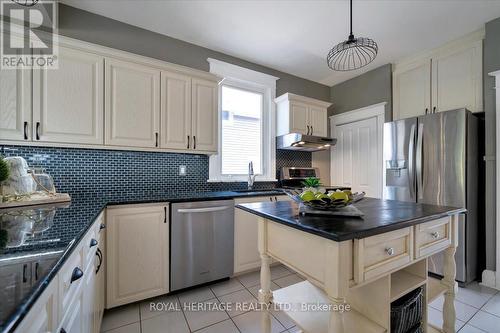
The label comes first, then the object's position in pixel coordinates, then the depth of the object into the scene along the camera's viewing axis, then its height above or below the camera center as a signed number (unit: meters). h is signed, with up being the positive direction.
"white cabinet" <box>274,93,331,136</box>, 3.21 +0.80
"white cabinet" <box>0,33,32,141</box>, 1.62 +0.47
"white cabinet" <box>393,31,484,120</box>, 2.48 +1.11
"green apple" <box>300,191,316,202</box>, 1.13 -0.15
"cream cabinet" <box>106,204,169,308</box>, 1.78 -0.75
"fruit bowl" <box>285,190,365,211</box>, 1.12 -0.17
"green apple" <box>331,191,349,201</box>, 1.11 -0.15
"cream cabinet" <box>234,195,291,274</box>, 2.39 -0.82
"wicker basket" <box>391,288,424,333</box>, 1.19 -0.82
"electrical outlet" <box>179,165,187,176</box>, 2.62 -0.05
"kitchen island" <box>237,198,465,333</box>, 0.90 -0.44
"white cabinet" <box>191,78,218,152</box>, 2.45 +0.59
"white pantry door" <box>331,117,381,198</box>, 3.40 +0.17
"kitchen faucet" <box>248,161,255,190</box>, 3.04 -0.13
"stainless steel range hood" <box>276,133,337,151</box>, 3.06 +0.37
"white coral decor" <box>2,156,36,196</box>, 1.47 -0.10
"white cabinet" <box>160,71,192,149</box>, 2.28 +0.59
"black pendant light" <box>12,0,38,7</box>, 1.80 +1.36
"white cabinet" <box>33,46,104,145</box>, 1.77 +0.56
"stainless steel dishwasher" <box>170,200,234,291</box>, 2.03 -0.75
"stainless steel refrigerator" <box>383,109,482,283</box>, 2.26 -0.01
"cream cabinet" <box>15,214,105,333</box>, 0.56 -0.48
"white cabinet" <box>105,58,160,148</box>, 2.03 +0.60
